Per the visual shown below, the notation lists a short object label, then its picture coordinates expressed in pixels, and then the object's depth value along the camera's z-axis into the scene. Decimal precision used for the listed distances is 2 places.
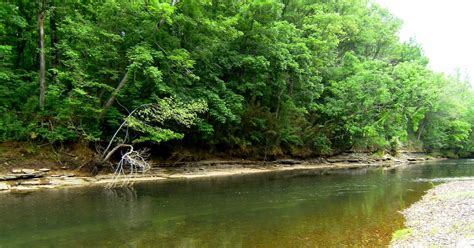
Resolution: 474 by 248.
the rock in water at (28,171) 21.08
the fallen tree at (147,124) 23.11
